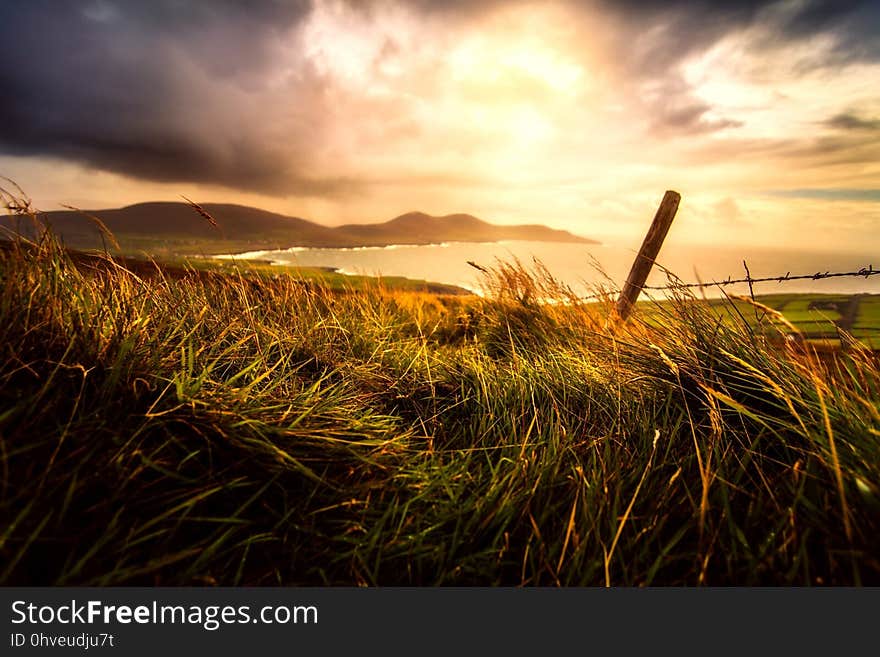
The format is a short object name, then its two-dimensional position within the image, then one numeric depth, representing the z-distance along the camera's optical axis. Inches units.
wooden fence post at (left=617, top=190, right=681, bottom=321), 183.9
